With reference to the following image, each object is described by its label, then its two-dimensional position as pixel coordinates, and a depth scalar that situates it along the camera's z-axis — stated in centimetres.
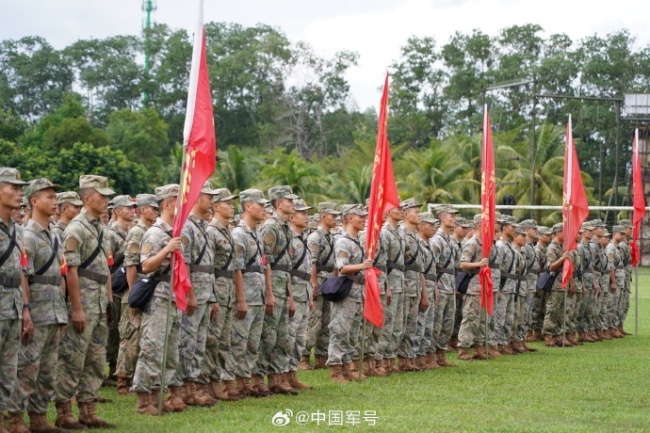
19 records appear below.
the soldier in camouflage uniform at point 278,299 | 1162
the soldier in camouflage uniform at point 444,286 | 1517
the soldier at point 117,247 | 1195
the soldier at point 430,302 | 1468
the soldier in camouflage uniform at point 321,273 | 1405
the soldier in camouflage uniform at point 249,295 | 1110
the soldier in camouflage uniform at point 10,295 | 820
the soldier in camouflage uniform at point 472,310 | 1616
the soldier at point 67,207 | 1044
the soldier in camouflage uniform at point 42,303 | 862
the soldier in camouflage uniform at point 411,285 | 1433
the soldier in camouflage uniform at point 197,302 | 1026
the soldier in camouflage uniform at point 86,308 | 913
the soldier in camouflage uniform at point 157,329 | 968
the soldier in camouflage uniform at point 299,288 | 1193
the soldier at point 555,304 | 1948
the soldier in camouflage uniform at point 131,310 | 1062
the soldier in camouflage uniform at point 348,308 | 1287
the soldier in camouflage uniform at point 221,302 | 1084
